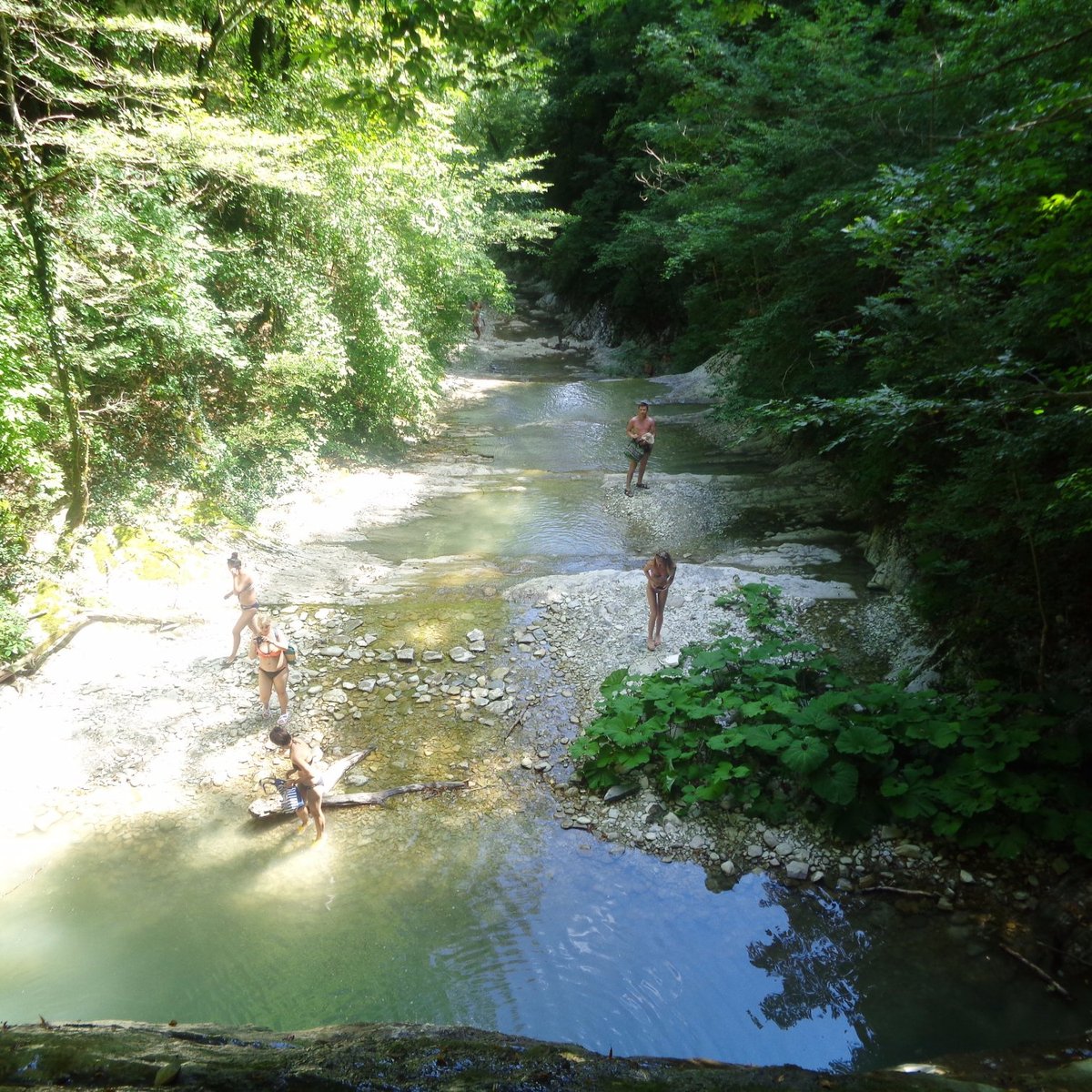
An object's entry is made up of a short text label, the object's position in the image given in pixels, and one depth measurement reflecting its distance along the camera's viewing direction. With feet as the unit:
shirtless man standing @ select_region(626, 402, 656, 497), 40.73
